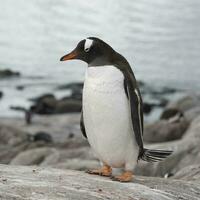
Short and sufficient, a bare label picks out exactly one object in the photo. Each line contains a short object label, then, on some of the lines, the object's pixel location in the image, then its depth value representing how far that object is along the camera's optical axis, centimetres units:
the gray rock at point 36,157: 1164
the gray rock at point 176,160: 1009
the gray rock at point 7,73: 3038
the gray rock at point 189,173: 754
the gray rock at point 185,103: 2209
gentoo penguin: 561
